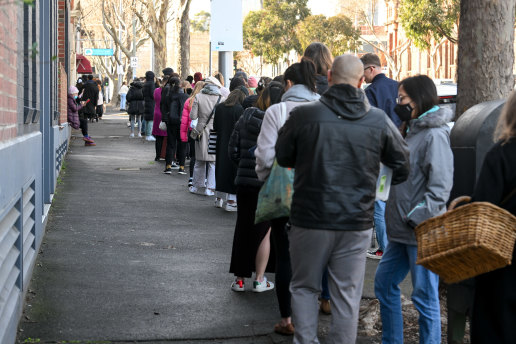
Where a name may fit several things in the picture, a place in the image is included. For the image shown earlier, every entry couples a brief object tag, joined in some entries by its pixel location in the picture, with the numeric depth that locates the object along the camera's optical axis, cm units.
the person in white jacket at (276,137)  585
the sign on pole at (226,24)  1605
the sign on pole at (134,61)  5724
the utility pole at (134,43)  5922
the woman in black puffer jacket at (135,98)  2711
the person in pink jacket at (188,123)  1388
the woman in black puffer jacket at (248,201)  691
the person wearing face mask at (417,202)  523
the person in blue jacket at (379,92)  876
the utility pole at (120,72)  6775
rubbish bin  561
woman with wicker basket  393
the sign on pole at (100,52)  6234
